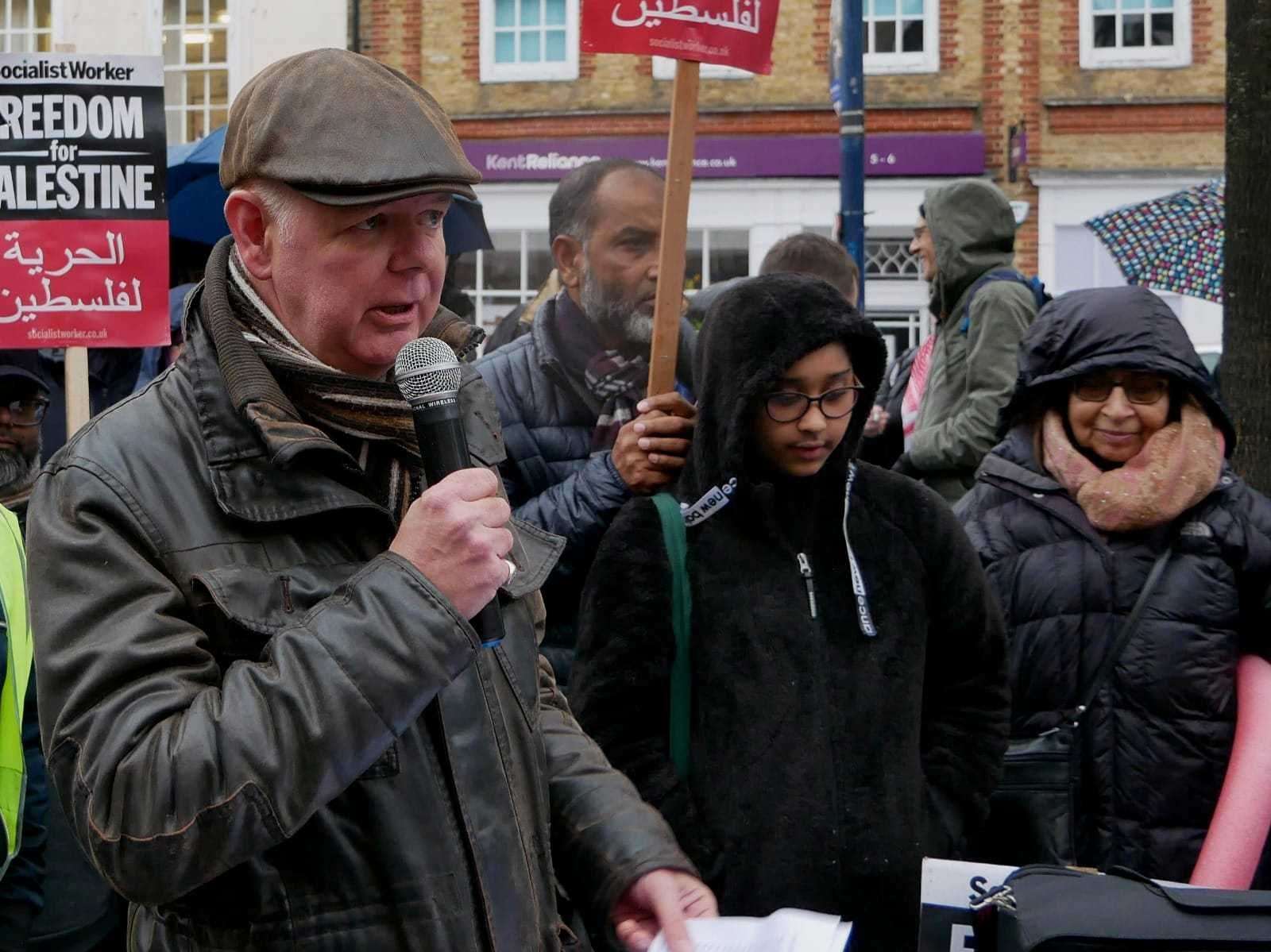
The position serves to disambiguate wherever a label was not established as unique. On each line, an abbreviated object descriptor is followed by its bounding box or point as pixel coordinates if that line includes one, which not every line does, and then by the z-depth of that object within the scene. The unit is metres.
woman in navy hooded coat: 3.81
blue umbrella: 9.24
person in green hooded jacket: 5.92
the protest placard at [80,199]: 5.72
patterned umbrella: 9.66
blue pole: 10.50
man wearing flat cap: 1.78
